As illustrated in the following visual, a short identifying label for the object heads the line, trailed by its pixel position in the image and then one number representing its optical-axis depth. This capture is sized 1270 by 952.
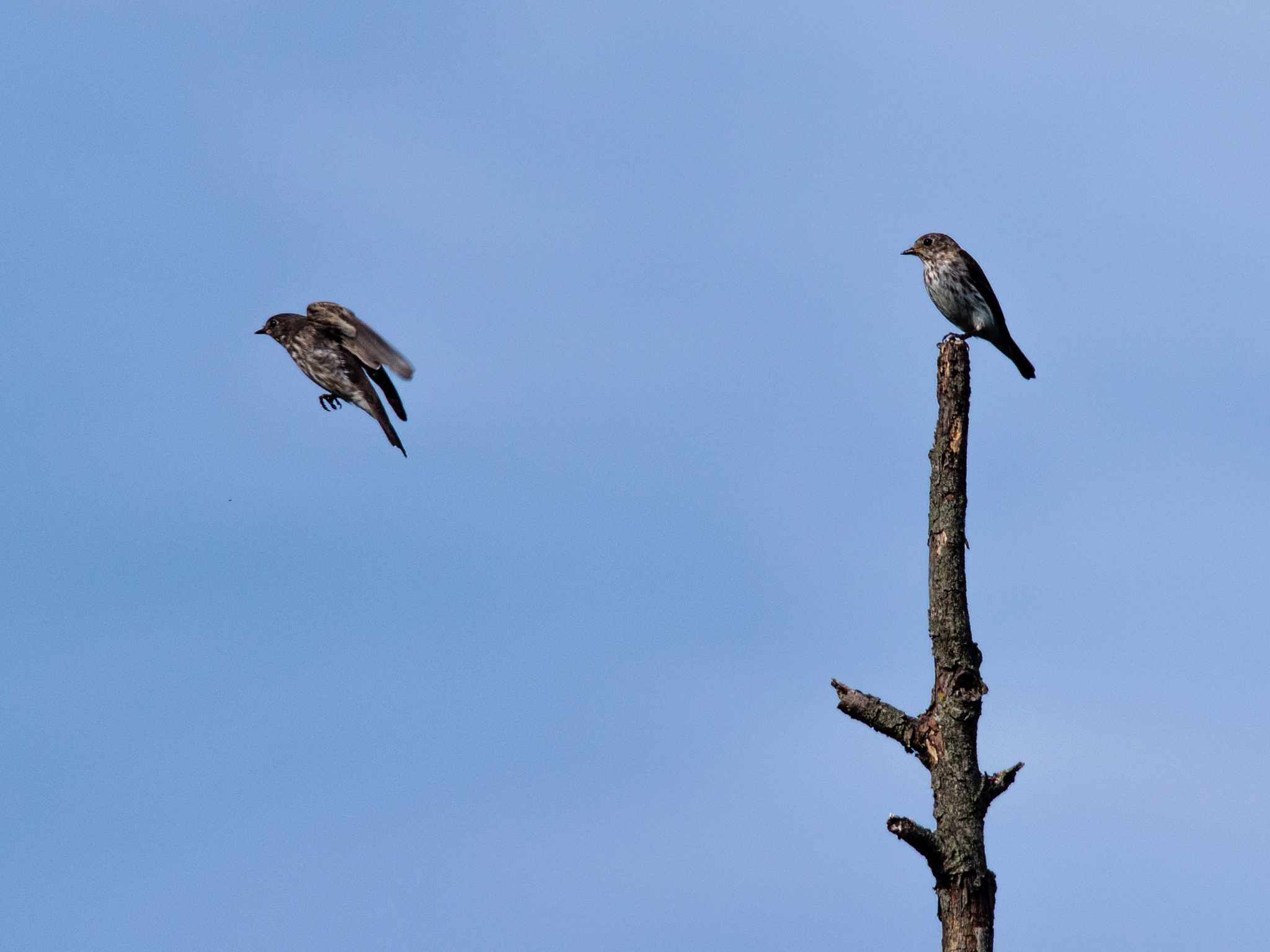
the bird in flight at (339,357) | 17.06
